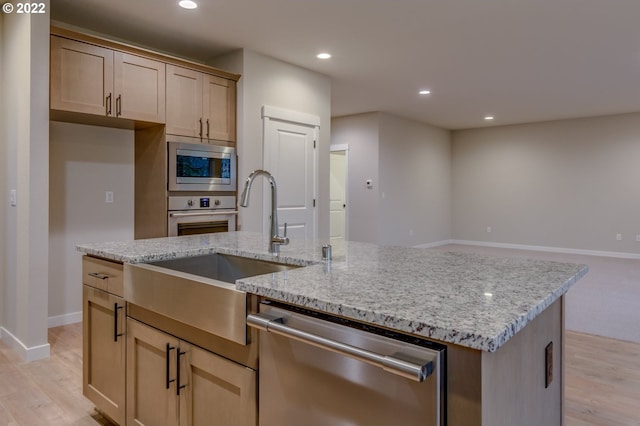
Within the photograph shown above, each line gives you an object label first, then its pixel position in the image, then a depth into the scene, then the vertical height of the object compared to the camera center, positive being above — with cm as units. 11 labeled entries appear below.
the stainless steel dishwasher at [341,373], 87 -40
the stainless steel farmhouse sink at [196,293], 130 -31
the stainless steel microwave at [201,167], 364 +36
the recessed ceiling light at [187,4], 315 +155
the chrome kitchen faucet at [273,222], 183 -7
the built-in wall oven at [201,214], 366 -7
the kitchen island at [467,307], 85 -23
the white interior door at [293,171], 439 +40
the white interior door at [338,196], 833 +23
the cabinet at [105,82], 303 +97
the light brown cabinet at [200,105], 369 +95
